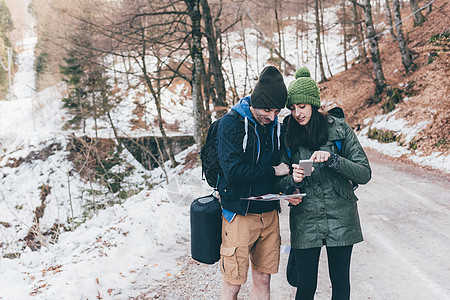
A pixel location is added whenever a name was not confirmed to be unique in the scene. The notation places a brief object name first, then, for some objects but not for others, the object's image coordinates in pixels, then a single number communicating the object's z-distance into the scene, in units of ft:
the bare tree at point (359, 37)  67.97
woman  8.16
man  8.21
